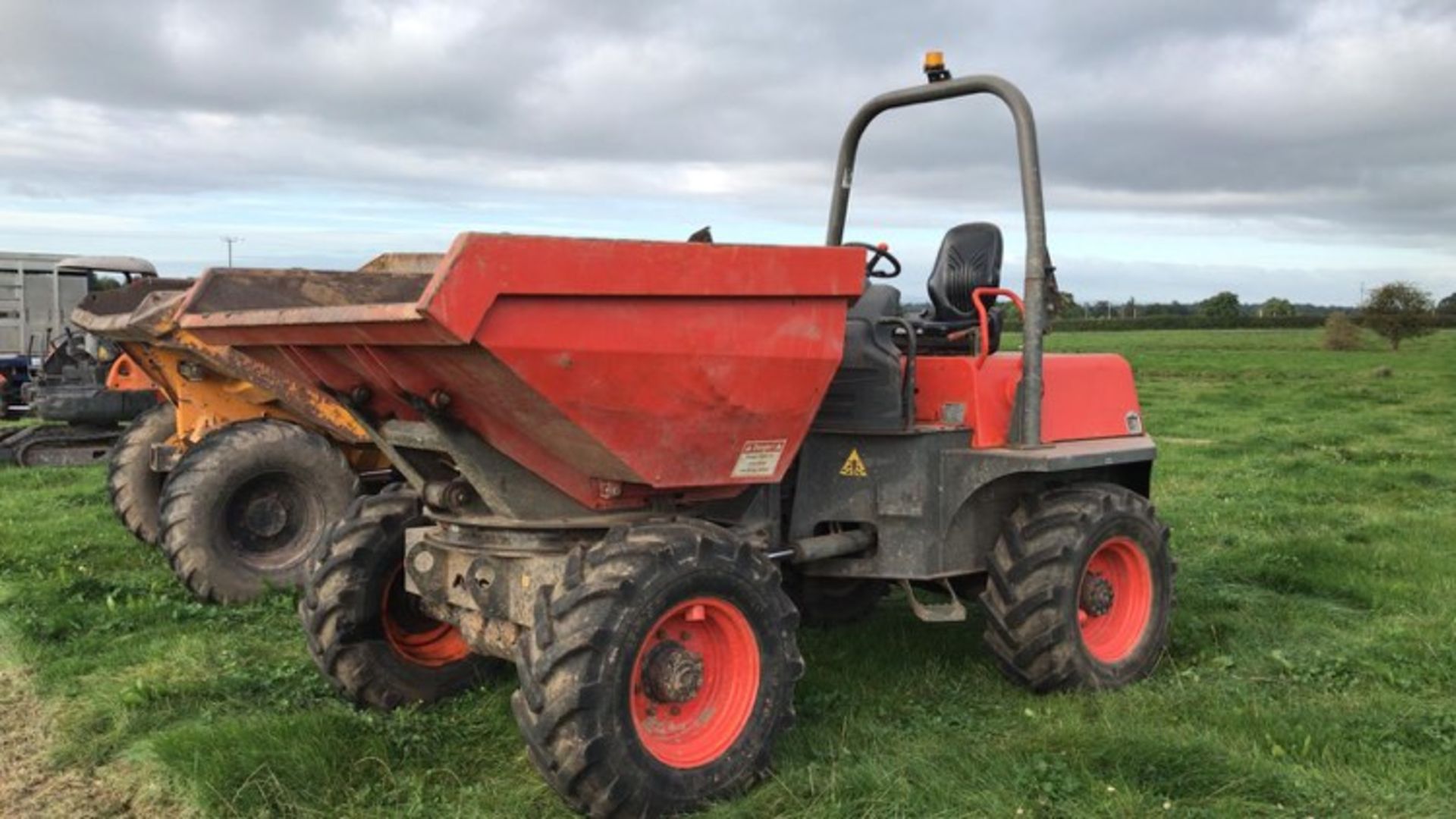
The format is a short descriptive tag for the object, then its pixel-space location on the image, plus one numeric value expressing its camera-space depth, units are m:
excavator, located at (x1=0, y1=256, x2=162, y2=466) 12.86
